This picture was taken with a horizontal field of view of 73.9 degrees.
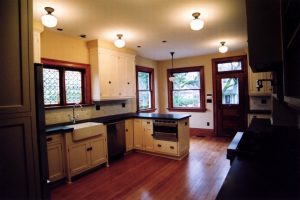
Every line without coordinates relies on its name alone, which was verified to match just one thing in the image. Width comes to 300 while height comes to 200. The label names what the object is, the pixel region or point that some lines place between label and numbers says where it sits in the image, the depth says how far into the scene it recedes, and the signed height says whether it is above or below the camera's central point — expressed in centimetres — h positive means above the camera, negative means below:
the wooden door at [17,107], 131 -3
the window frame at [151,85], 652 +47
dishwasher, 406 -82
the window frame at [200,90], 637 +28
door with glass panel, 577 +8
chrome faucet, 394 -30
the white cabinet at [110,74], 426 +61
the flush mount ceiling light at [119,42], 378 +111
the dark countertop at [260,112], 498 -39
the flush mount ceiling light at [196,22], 292 +111
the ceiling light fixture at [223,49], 457 +113
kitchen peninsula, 315 -78
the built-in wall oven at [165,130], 416 -66
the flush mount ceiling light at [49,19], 263 +110
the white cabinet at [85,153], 325 -92
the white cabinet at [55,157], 301 -85
